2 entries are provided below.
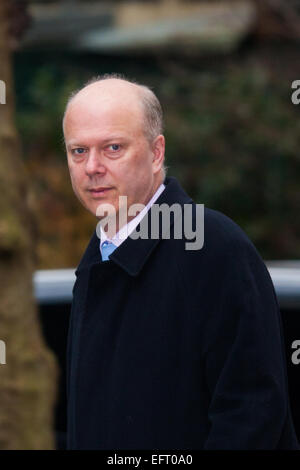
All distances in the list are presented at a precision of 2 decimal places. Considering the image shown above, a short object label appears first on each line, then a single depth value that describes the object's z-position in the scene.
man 4.50
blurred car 7.34
